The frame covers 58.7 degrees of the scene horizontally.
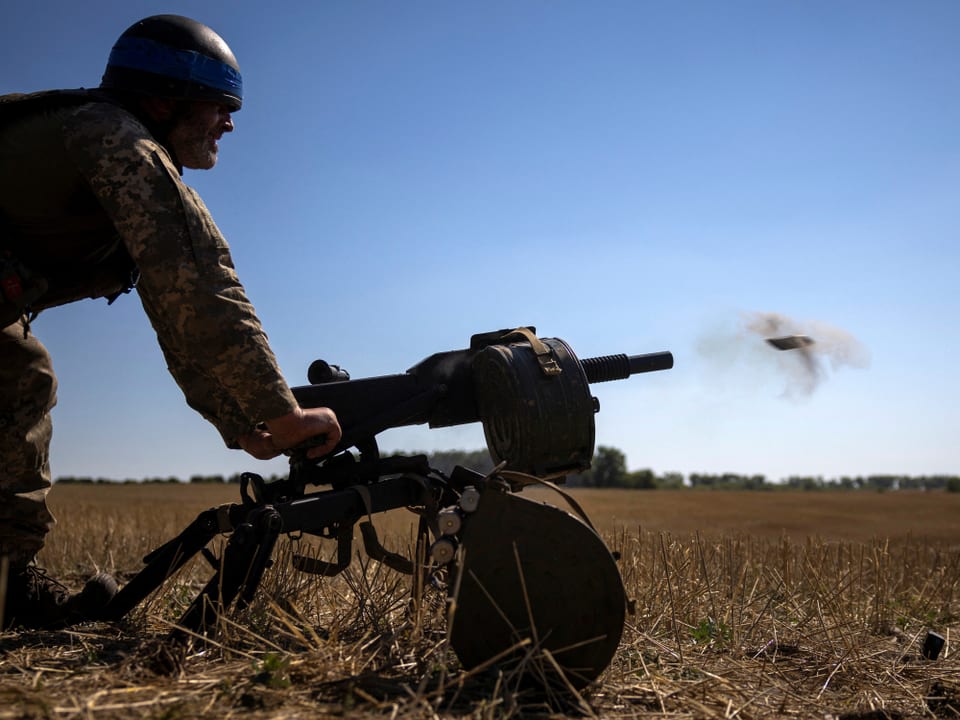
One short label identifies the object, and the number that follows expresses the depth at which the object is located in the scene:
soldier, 3.38
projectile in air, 6.56
